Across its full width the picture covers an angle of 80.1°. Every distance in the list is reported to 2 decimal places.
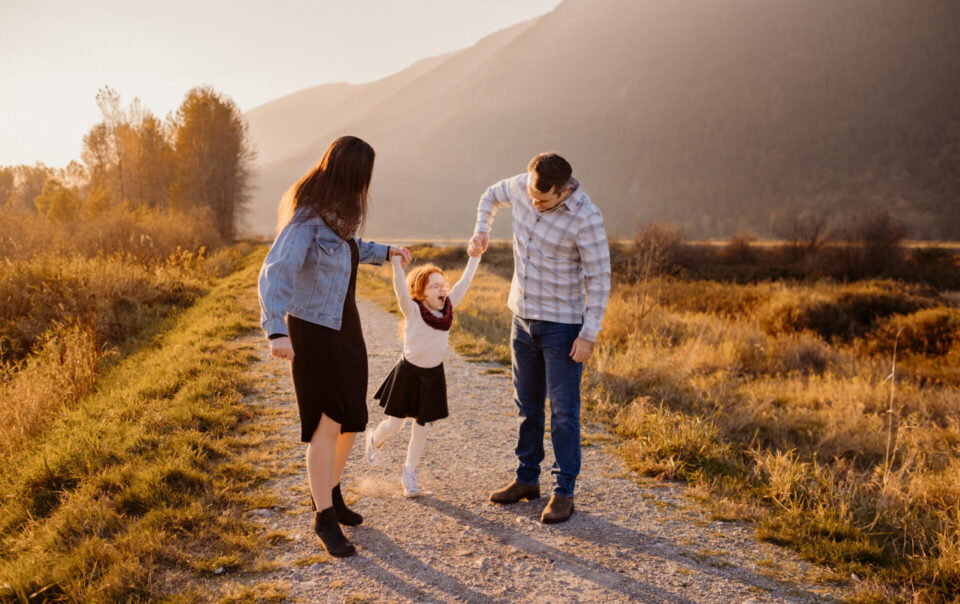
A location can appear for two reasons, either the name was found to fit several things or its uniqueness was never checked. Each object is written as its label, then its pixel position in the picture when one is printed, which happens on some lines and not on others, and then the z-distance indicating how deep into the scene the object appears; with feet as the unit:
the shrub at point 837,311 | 60.49
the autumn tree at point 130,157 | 108.88
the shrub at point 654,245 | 37.41
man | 11.64
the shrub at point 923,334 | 52.37
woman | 10.14
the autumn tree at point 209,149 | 118.83
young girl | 12.60
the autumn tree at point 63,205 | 78.63
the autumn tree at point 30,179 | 149.38
